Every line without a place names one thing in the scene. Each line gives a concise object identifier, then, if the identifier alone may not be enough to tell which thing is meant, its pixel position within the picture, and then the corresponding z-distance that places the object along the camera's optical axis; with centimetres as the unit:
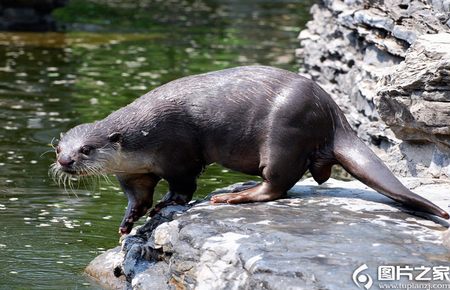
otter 1024
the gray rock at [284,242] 838
